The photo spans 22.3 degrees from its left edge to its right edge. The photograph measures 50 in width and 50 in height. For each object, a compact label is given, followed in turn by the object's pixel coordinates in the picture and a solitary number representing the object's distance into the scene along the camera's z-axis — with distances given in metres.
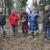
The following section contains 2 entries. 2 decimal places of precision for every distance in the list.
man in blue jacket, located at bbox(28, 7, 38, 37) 6.19
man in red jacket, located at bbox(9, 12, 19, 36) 6.36
